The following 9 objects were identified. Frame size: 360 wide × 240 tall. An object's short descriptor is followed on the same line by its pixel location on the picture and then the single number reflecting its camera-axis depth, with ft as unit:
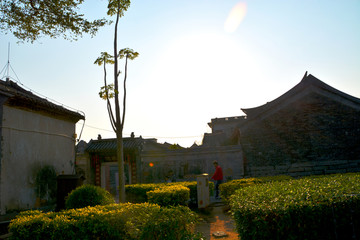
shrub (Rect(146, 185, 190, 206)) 26.05
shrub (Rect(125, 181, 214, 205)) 35.63
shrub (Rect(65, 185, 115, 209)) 24.88
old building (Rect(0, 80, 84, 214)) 31.60
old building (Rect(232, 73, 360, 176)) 49.42
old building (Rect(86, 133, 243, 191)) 55.57
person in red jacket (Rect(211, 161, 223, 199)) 40.32
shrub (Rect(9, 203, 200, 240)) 12.21
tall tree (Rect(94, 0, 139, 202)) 32.14
